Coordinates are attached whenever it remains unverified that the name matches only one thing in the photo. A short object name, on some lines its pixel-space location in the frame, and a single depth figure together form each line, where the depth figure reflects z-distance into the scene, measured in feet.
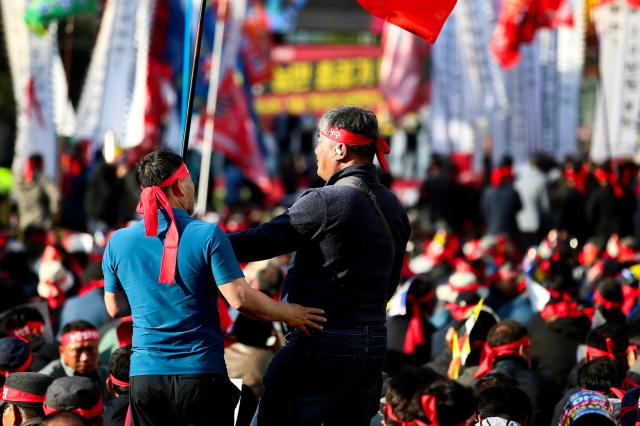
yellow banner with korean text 237.04
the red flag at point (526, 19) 107.14
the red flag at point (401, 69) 177.88
